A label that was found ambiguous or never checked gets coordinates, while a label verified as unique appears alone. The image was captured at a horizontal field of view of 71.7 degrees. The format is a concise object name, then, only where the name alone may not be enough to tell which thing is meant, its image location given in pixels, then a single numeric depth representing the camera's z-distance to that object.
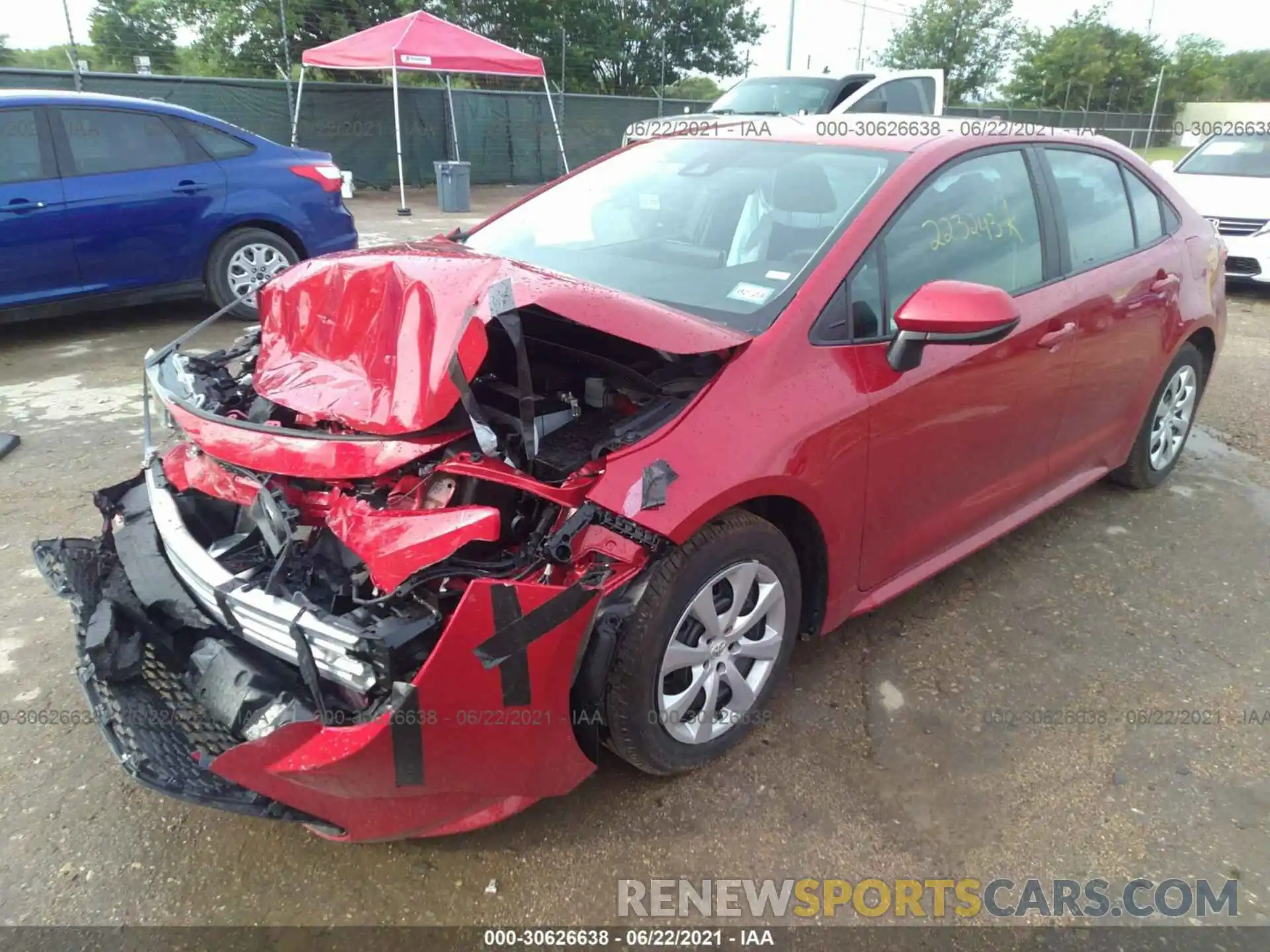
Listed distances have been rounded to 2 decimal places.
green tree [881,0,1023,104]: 41.56
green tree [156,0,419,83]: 22.34
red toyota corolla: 1.87
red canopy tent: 12.77
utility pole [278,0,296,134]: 15.43
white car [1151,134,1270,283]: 8.64
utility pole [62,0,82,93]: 12.38
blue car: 5.73
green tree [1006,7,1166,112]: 40.12
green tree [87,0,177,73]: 19.22
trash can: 13.91
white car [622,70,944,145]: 10.34
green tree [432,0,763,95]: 26.42
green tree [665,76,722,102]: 29.25
